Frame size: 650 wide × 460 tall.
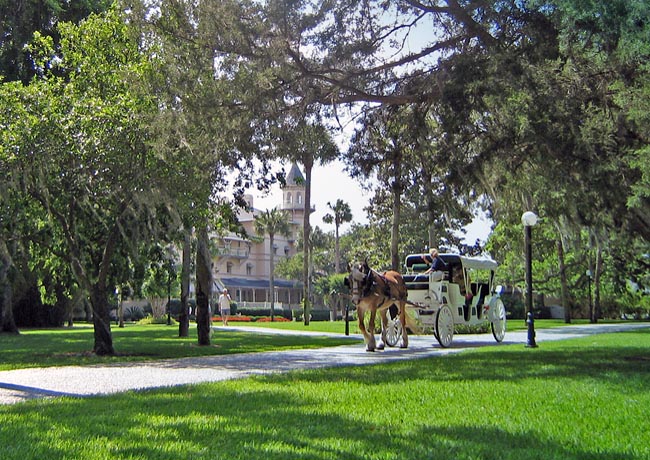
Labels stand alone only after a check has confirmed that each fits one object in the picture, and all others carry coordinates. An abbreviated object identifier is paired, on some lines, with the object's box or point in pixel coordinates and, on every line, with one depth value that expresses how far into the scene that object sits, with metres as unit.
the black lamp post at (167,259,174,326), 21.18
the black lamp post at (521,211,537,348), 17.41
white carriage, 17.81
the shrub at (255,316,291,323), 57.17
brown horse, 15.35
